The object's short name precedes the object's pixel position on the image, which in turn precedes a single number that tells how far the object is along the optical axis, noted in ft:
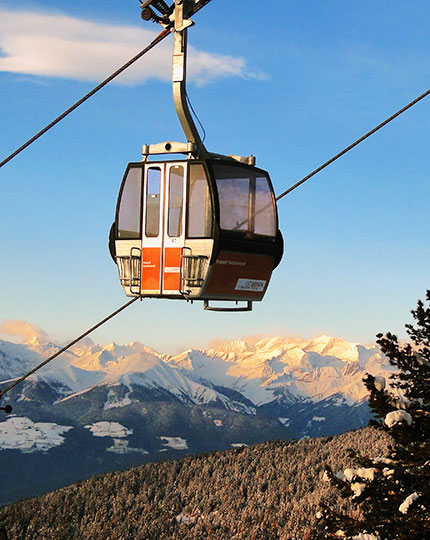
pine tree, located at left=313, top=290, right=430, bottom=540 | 80.02
